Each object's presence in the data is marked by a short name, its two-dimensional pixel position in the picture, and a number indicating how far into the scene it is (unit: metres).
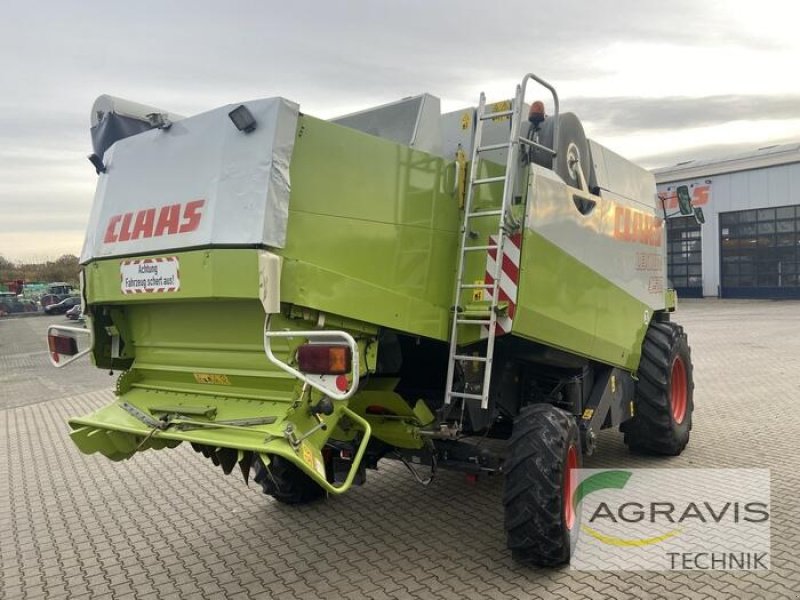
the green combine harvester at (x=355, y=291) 3.37
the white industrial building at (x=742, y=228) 30.50
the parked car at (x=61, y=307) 39.66
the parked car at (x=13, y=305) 41.06
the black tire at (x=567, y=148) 4.38
